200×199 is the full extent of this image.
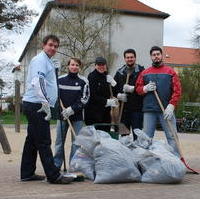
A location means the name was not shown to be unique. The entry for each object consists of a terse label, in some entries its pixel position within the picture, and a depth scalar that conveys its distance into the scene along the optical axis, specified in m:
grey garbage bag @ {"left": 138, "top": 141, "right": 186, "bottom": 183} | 7.14
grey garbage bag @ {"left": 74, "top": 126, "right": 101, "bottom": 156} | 7.53
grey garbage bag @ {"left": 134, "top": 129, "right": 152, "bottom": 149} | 7.82
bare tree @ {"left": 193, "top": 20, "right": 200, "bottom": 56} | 41.26
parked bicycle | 24.94
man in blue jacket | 6.96
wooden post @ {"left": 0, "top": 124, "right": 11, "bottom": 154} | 12.23
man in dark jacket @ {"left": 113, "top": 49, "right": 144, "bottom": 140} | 8.49
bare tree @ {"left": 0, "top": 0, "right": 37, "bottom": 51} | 43.50
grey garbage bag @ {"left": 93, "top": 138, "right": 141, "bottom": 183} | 7.17
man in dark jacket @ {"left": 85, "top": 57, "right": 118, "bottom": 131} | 8.28
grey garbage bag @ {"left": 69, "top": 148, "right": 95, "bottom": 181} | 7.59
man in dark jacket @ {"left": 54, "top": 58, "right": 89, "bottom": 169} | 8.07
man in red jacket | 8.36
